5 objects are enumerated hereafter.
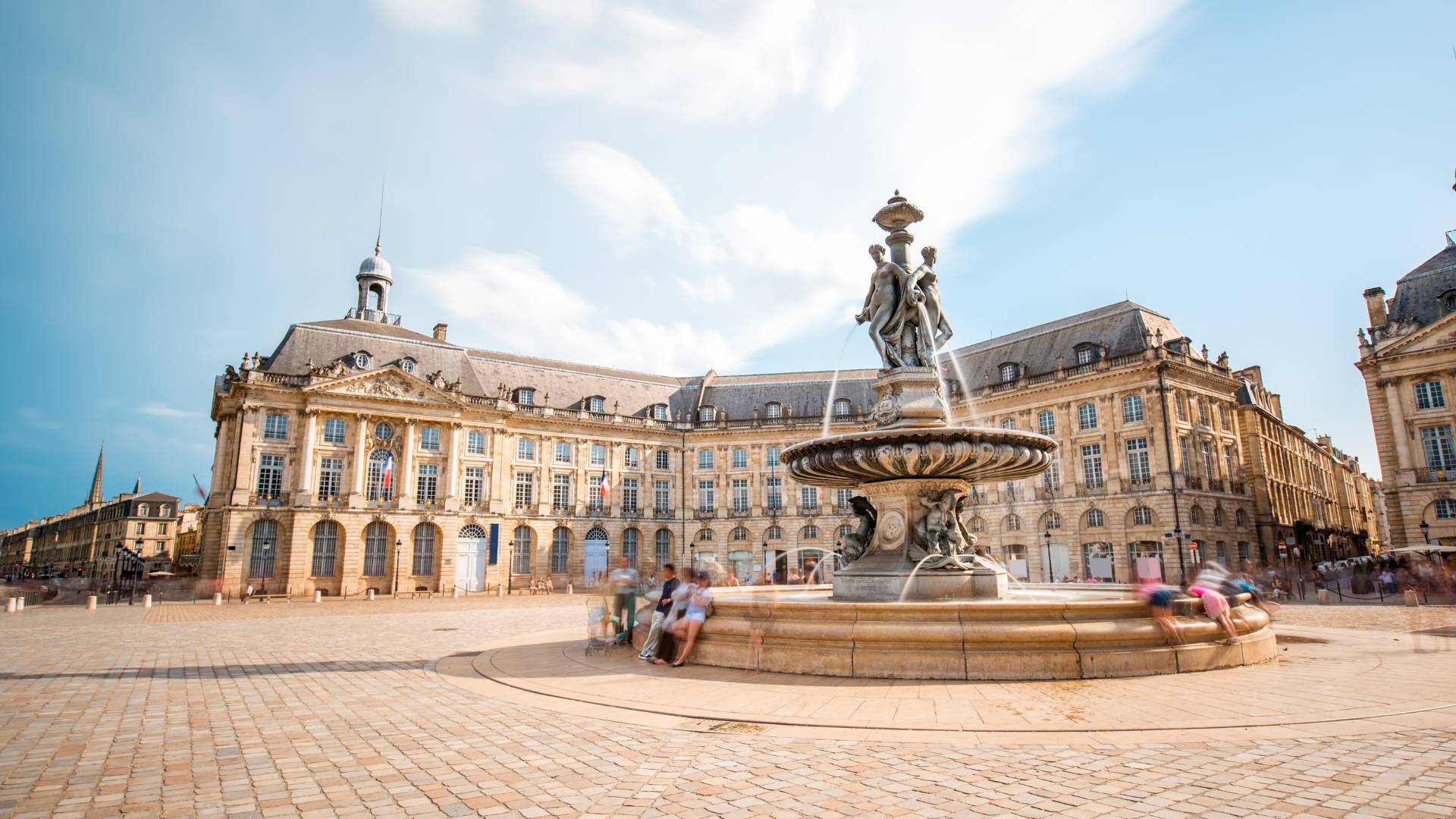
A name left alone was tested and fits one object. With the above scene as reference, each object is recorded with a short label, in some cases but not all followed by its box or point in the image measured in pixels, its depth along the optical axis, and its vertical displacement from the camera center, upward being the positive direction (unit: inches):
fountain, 318.0 -20.7
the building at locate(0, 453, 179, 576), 3671.3 +188.0
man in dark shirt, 402.6 -27.4
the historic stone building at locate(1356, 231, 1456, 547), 1407.5 +271.9
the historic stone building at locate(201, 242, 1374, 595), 1523.1 +214.6
